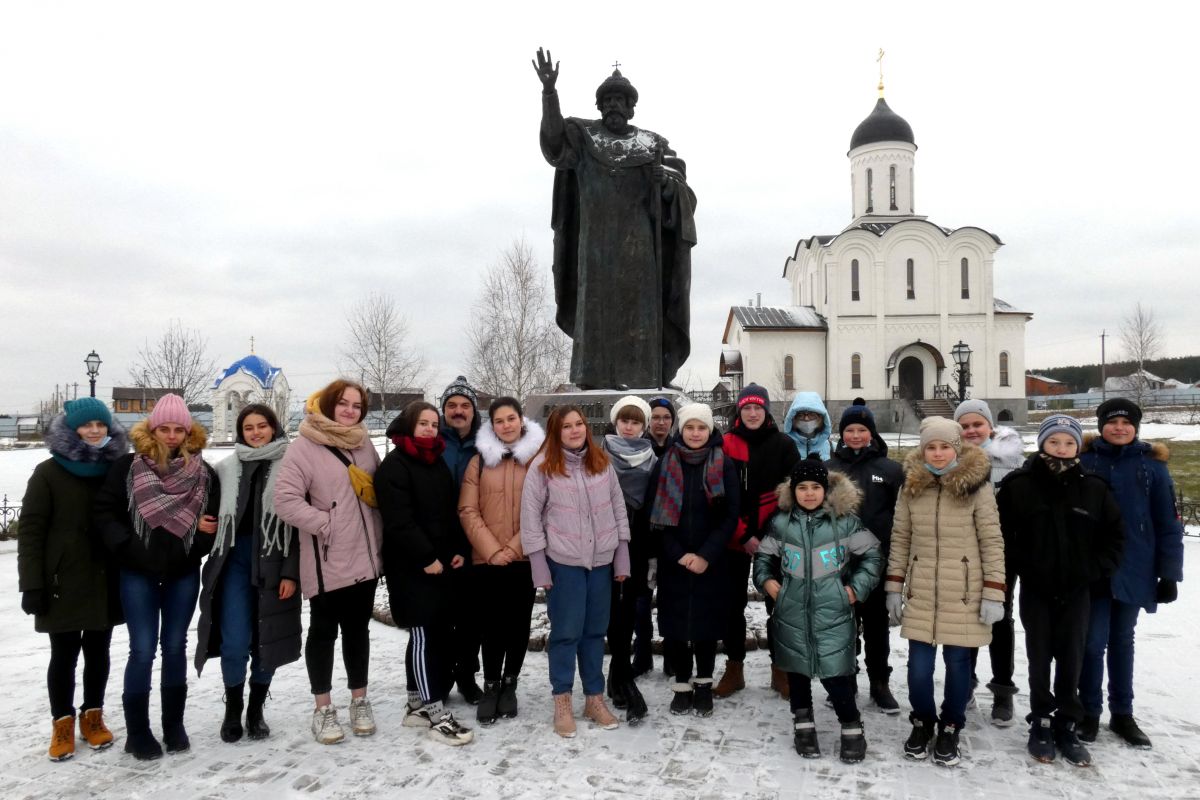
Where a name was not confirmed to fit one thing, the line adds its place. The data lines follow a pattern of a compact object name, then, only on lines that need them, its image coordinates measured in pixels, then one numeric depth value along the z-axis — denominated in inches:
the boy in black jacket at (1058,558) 140.7
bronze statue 235.1
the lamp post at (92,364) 735.5
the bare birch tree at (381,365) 1037.8
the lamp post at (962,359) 834.8
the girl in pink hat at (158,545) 141.7
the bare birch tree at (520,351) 978.1
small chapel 1300.4
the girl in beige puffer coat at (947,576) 138.6
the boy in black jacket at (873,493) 160.4
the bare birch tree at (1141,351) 1517.0
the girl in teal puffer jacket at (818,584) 143.8
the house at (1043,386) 2984.7
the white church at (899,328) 1526.8
